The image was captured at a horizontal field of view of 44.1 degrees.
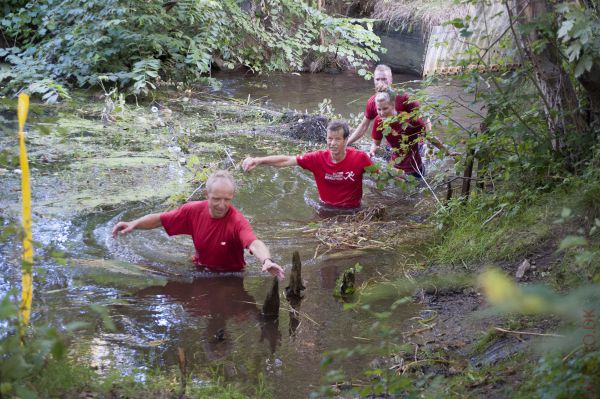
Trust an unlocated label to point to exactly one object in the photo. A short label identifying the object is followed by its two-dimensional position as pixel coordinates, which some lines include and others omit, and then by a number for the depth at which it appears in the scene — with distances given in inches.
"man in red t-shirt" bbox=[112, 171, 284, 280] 263.0
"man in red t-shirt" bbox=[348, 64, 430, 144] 390.3
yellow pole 139.2
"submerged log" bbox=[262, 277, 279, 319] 238.1
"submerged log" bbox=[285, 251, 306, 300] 255.1
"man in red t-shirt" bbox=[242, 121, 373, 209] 354.9
